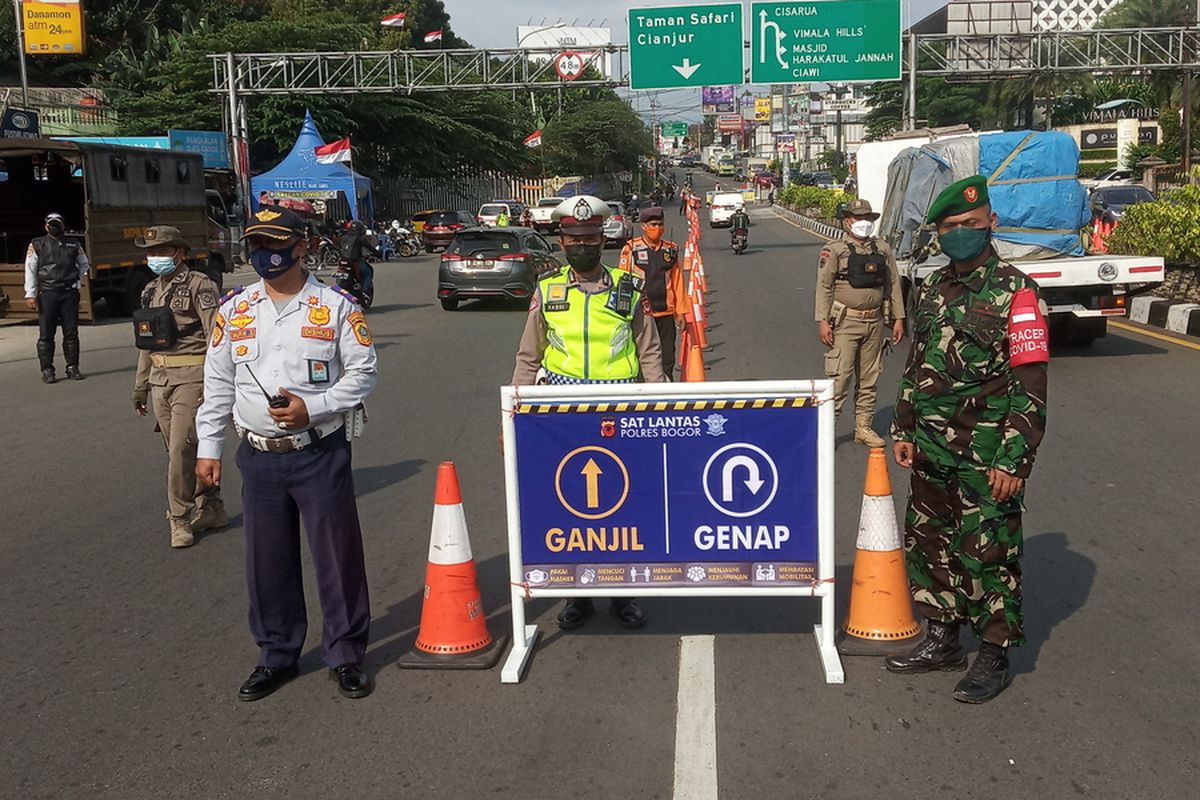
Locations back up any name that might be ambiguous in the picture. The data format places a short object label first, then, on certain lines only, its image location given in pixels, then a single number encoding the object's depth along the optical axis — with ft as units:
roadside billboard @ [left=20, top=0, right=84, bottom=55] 108.78
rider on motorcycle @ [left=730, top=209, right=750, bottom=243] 110.63
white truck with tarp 41.09
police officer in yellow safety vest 17.19
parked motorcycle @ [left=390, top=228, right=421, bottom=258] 124.26
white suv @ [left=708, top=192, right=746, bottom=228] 161.99
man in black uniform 44.09
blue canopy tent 112.98
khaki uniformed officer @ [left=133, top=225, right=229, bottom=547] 22.86
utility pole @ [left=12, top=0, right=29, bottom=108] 104.22
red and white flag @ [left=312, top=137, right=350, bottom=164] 112.27
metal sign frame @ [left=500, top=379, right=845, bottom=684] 15.55
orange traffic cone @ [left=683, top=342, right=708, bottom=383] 31.60
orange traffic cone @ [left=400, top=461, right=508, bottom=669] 16.46
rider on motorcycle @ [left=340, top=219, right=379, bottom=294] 60.03
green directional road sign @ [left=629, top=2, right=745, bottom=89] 102.42
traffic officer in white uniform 14.97
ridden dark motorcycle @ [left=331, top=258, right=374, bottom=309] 60.80
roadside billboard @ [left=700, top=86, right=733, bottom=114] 450.71
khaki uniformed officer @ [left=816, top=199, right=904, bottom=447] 28.53
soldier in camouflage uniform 14.20
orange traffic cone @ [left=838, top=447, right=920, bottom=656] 16.52
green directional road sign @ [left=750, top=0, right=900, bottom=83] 101.91
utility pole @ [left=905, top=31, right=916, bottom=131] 103.09
